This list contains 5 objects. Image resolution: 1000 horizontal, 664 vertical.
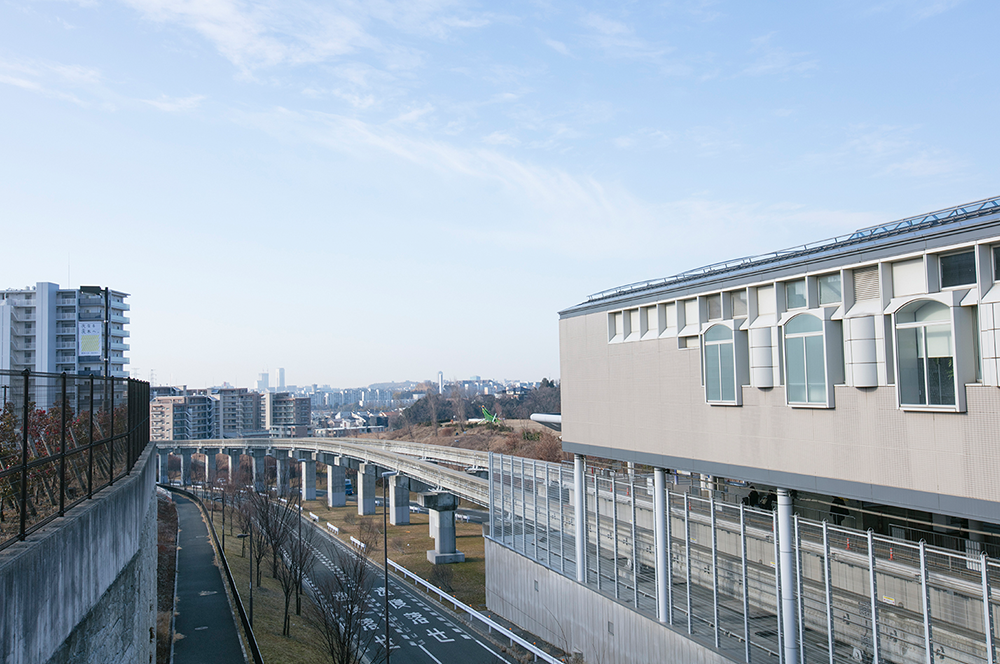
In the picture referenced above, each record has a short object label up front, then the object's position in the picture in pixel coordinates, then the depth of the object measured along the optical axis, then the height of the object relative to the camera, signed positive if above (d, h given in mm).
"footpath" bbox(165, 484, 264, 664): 26953 -10973
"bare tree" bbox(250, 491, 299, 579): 42562 -9219
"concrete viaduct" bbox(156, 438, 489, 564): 50062 -9390
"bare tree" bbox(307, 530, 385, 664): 25688 -10084
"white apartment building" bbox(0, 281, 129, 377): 91812 +8494
